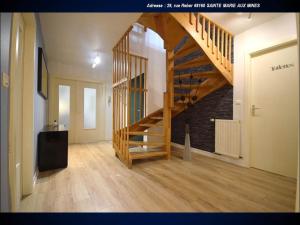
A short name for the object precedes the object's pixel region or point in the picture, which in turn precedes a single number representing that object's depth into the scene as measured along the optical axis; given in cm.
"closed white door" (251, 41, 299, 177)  208
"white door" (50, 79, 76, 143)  416
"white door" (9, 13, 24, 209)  100
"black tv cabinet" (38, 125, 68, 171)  220
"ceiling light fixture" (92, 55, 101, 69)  371
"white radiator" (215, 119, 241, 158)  263
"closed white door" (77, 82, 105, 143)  451
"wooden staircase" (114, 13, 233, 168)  251
